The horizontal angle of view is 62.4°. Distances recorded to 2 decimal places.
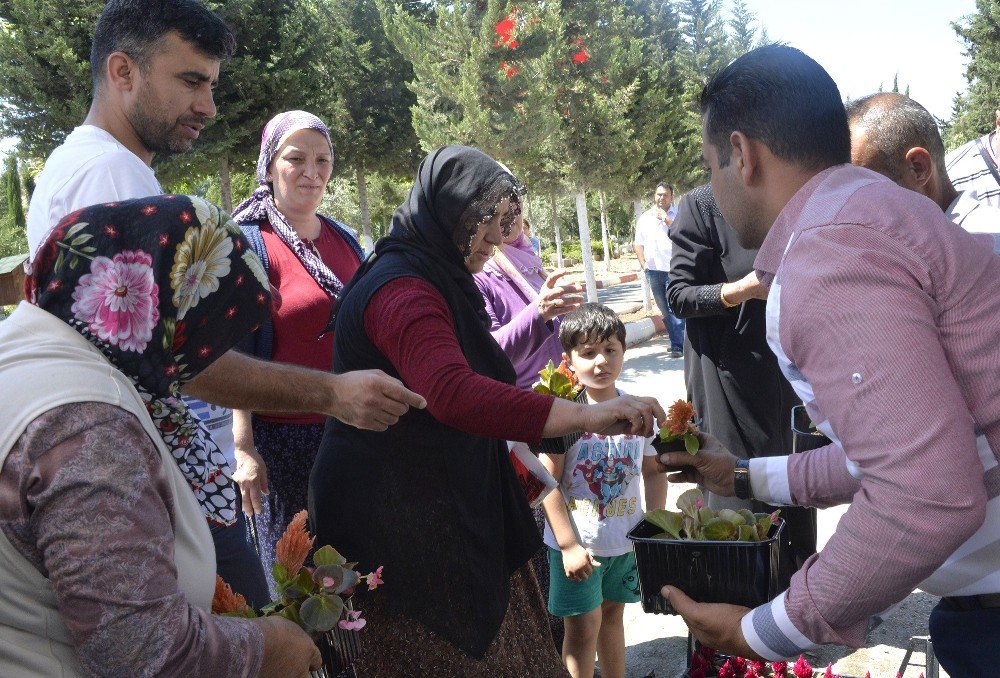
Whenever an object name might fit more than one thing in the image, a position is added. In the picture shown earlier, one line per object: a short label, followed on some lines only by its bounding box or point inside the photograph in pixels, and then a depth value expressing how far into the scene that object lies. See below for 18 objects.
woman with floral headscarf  1.26
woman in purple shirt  3.56
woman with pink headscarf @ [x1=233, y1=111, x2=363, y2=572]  3.49
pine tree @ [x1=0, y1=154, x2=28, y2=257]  23.14
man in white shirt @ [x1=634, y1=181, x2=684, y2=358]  12.30
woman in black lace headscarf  2.36
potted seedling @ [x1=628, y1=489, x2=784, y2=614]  1.92
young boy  3.55
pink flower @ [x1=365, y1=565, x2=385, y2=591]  2.01
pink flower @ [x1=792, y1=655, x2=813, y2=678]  2.59
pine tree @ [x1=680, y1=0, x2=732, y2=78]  28.75
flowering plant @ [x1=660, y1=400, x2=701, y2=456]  2.34
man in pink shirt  1.32
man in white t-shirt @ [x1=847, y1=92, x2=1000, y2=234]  2.83
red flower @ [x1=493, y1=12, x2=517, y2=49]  12.71
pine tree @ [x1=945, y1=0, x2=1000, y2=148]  30.77
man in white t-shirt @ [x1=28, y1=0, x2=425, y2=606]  2.14
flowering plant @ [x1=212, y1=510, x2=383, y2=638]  1.74
